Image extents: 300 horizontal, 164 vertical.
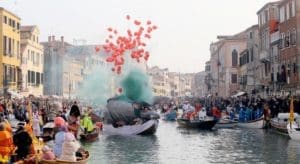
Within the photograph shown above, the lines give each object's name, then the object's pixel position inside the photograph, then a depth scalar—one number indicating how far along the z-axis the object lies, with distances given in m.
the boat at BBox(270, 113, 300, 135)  34.62
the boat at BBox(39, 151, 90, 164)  16.28
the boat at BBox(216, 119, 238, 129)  44.47
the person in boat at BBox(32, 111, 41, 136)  28.15
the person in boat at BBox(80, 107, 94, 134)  31.48
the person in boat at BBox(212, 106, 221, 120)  46.34
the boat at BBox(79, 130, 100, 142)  31.07
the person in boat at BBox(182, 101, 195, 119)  47.01
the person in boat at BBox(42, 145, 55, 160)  16.61
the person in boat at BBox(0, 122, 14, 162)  16.33
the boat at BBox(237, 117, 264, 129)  40.97
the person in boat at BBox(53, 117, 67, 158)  17.31
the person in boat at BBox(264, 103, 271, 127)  39.94
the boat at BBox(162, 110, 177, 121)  58.12
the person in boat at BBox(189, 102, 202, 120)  44.74
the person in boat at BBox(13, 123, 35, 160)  16.47
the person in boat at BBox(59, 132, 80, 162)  16.75
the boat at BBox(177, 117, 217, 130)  40.75
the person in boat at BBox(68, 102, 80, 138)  26.89
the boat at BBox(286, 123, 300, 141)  30.91
